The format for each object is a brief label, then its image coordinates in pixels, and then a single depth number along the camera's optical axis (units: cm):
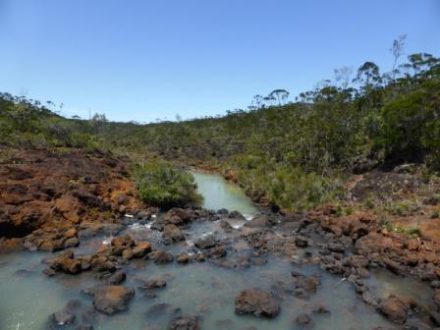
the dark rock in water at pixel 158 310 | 1437
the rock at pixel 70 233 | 2152
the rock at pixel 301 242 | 2127
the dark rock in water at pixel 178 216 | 2513
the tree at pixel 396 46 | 5074
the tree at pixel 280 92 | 5753
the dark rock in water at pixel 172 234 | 2195
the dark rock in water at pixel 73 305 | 1445
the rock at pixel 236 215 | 2741
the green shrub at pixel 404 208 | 2367
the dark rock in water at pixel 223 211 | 2855
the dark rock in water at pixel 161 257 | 1906
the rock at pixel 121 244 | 1970
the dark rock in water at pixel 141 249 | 1947
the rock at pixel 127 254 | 1925
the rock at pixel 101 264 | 1773
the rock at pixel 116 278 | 1667
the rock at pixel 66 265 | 1736
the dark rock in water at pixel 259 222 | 2493
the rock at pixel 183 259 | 1903
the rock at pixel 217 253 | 1989
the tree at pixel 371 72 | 5241
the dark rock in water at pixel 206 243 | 2108
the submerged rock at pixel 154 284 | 1641
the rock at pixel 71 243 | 2056
